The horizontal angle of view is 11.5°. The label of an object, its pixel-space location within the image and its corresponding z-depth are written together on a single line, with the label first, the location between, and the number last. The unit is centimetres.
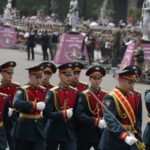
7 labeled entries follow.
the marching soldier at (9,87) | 1047
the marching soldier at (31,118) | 1018
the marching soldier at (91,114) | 1012
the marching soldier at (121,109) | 887
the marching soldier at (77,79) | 1077
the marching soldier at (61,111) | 1018
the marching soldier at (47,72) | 1098
